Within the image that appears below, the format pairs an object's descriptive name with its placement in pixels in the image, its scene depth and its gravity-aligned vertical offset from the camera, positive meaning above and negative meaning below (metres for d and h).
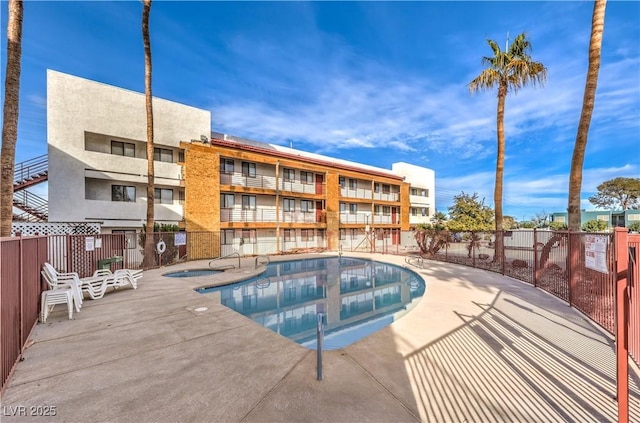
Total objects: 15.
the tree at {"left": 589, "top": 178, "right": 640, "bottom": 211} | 48.44 +3.01
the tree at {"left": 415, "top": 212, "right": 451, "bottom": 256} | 17.95 -2.19
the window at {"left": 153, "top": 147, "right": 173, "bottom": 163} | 18.88 +4.31
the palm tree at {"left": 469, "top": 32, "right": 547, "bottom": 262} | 14.52 +7.80
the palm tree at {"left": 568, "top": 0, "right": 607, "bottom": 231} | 8.60 +3.29
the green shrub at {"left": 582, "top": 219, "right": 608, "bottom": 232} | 32.88 -2.15
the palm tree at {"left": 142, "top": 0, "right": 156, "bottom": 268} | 14.17 +2.93
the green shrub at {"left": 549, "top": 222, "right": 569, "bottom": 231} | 37.49 -2.32
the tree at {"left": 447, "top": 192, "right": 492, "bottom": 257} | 28.66 -0.49
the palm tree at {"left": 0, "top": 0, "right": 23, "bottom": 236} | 6.56 +2.88
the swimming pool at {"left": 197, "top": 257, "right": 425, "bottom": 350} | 7.20 -3.38
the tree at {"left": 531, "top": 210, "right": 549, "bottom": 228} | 45.73 -1.81
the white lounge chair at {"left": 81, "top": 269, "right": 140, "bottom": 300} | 7.98 -2.32
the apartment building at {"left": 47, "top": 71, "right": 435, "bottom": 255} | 15.34 +2.61
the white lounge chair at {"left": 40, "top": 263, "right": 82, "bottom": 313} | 6.50 -1.84
